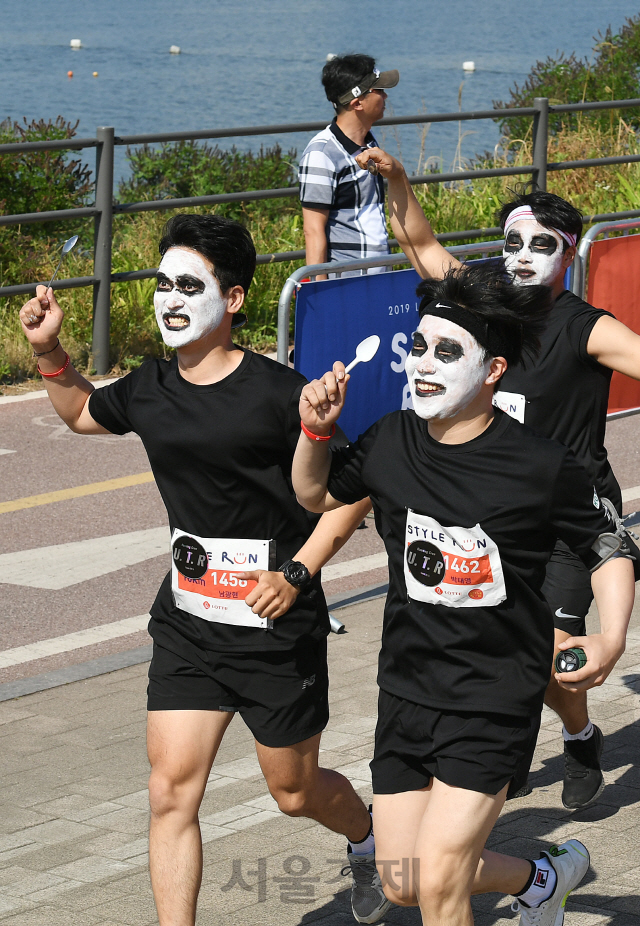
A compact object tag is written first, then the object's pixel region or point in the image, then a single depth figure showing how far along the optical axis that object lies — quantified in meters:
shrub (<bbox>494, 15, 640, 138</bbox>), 19.09
